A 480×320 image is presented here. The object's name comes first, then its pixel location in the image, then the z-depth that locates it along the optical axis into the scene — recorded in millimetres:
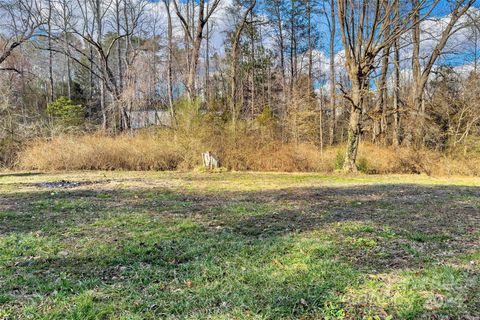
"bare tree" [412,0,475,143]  14566
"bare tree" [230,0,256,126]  18959
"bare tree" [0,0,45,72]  17094
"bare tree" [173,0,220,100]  16562
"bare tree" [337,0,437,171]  12754
